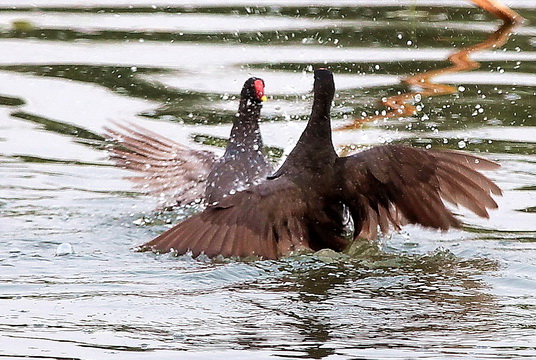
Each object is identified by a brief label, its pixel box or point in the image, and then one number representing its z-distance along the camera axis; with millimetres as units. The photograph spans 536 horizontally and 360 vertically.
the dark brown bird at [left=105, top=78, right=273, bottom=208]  15828
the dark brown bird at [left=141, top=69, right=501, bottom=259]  14180
